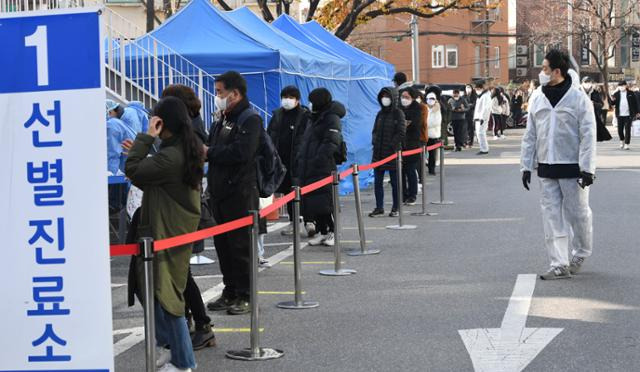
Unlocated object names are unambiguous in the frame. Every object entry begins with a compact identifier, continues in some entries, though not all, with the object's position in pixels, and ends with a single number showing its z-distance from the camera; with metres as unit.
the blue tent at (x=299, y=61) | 17.27
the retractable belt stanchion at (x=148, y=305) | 5.78
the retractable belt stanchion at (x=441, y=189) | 18.08
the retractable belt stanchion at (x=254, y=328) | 7.38
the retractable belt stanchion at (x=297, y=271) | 8.88
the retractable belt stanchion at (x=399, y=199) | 14.80
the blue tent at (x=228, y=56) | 16.72
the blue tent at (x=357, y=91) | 21.91
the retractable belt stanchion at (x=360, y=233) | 11.85
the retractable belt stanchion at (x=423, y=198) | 16.39
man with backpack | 8.71
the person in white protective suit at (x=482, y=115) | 30.03
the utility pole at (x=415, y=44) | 44.06
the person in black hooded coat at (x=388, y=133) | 15.97
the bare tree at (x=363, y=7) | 32.50
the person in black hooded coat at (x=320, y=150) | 12.65
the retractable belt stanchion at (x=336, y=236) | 10.85
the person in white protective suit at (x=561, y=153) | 9.93
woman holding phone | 6.53
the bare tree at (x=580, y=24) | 59.59
